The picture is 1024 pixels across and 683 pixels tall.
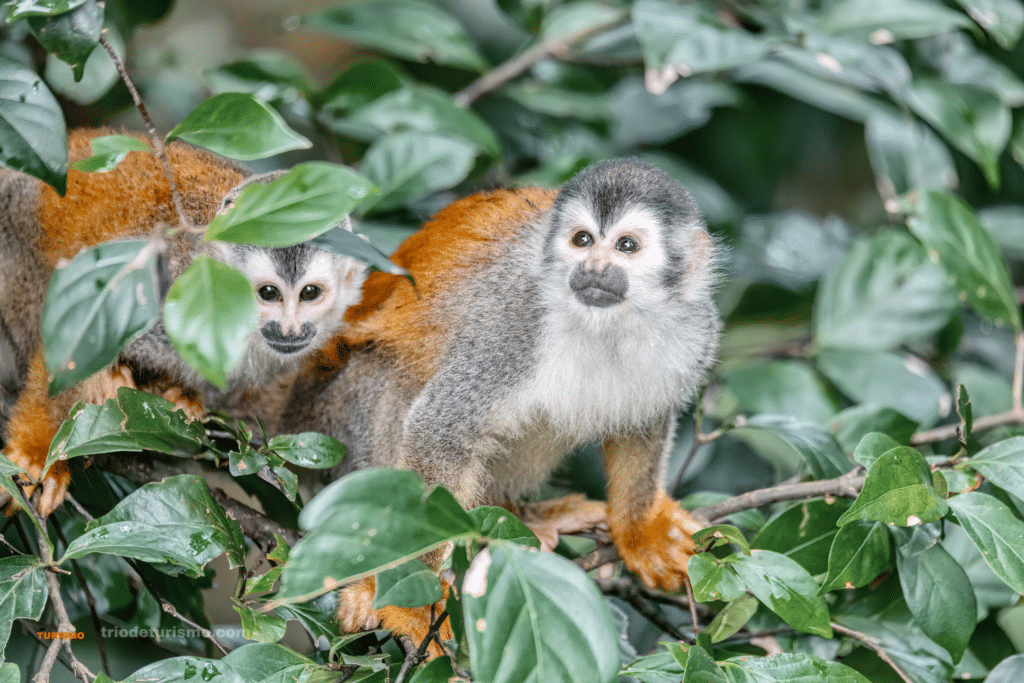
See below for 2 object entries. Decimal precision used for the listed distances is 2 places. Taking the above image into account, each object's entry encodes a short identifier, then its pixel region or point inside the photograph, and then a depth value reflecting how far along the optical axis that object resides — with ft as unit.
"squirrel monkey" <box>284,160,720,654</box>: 13.41
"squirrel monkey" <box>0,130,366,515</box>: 13.42
